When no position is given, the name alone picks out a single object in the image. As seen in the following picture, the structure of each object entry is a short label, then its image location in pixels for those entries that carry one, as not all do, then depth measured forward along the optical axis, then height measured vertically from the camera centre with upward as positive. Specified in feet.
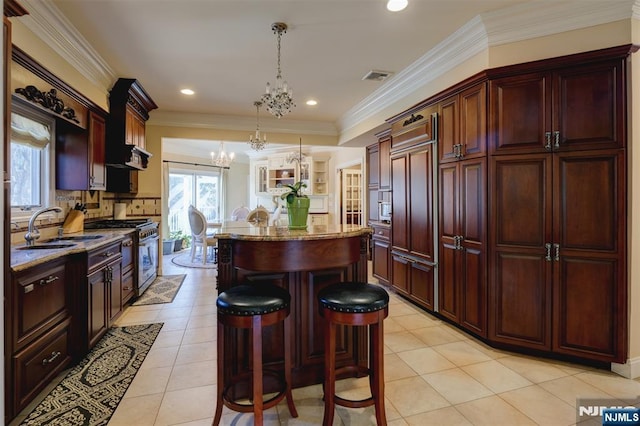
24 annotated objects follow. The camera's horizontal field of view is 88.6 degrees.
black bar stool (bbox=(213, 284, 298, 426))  5.63 -1.85
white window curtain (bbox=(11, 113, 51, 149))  8.65 +2.30
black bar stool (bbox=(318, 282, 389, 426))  5.85 -2.06
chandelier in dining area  22.67 +3.80
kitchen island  6.46 -1.36
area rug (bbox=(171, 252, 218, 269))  19.81 -3.18
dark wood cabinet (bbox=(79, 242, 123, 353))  8.37 -2.27
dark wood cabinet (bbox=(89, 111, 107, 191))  11.34 +2.19
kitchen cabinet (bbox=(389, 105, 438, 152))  10.99 +3.03
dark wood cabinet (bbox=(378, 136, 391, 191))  14.17 +2.21
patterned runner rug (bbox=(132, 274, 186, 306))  13.23 -3.47
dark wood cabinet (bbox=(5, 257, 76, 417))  6.02 -2.39
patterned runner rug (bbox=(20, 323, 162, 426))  6.35 -3.88
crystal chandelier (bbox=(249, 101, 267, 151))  16.66 +3.67
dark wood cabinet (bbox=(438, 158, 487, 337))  9.16 -0.99
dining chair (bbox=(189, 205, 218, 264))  20.02 -1.09
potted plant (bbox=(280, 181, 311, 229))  7.86 +0.10
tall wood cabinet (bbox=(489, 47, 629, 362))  7.64 +0.05
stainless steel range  12.71 -1.31
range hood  12.87 +3.55
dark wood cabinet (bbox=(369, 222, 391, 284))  14.47 -1.79
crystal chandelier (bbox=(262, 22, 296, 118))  9.02 +3.26
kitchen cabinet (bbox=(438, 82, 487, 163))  9.03 +2.57
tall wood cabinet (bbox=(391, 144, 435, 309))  11.29 -0.50
